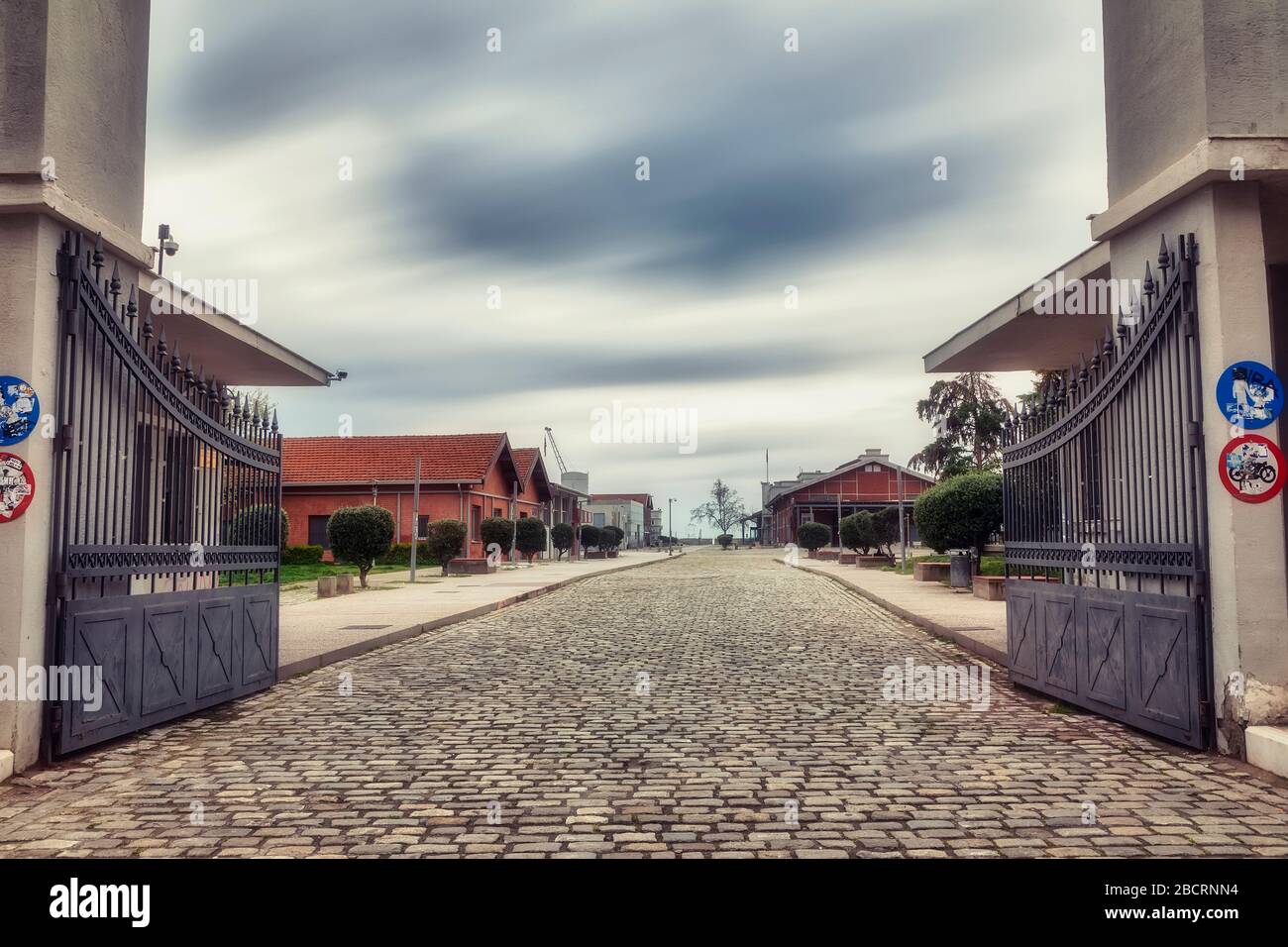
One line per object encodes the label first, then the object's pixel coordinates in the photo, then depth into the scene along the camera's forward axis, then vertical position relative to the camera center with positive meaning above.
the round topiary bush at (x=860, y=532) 35.56 -0.32
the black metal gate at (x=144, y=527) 6.21 +0.02
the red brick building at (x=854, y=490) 69.84 +2.65
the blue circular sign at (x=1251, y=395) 6.07 +0.81
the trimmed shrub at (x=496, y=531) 38.50 -0.18
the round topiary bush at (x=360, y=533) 23.05 -0.13
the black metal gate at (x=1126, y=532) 6.33 -0.08
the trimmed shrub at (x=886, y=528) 36.34 -0.18
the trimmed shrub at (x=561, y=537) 50.75 -0.59
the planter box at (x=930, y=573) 23.48 -1.24
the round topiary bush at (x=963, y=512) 19.33 +0.21
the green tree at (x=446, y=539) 30.06 -0.39
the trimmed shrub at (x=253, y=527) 8.49 +0.02
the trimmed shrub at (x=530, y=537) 41.34 -0.46
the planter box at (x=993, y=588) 17.41 -1.23
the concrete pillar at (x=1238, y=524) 6.00 -0.03
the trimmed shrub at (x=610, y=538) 57.85 -0.75
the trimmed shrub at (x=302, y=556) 39.38 -1.15
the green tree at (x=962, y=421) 49.66 +5.62
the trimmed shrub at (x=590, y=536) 56.47 -0.63
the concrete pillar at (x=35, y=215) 5.82 +2.06
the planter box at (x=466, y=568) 31.02 -1.35
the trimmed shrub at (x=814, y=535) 55.97 -0.67
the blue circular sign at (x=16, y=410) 5.84 +0.75
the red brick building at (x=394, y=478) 40.81 +2.15
